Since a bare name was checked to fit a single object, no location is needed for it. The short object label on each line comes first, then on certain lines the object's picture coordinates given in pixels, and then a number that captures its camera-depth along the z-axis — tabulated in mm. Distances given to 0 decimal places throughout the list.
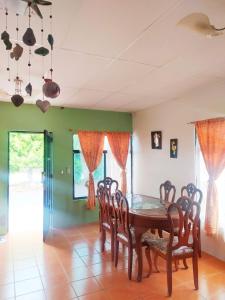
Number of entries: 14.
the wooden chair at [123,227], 2889
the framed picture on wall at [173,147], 4125
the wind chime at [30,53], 1210
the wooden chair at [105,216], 3389
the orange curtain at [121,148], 5199
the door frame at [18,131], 4363
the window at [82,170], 4988
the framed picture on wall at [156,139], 4535
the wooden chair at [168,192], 3853
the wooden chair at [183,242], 2521
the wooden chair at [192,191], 3357
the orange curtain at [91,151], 4918
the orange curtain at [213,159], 3258
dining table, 2785
